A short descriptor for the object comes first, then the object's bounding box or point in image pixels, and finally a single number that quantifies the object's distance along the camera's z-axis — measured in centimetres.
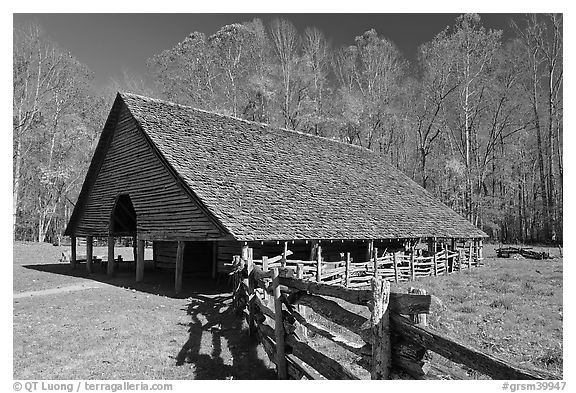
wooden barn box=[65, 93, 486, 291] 1523
